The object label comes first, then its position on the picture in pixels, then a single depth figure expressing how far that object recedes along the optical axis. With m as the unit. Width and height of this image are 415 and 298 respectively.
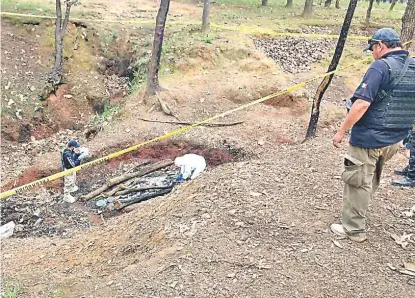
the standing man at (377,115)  4.05
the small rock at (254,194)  5.49
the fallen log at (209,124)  10.83
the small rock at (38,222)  7.93
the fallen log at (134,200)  8.05
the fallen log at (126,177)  8.59
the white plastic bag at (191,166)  8.26
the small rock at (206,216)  5.06
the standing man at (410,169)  5.82
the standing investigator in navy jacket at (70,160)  8.37
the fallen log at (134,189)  8.29
